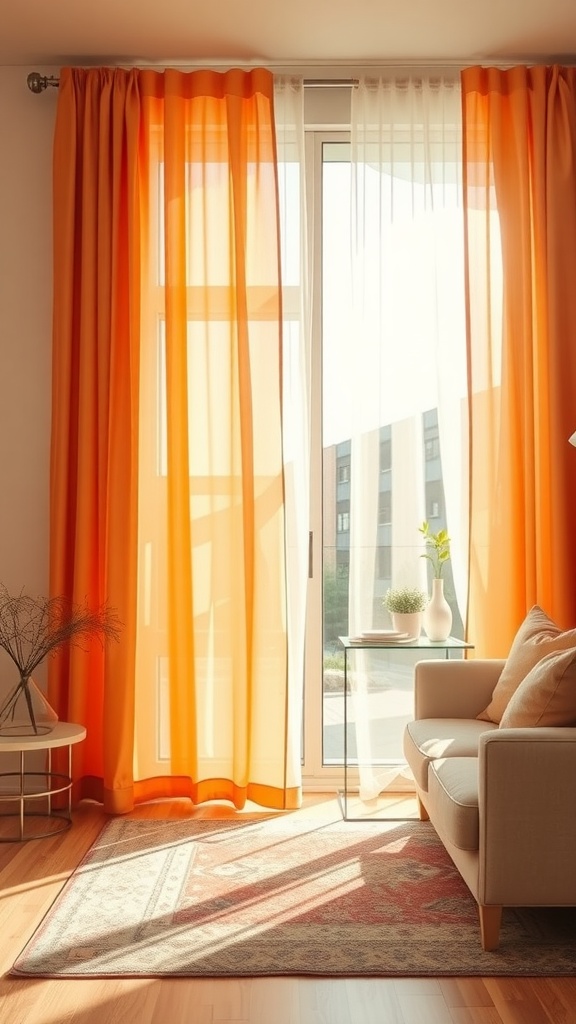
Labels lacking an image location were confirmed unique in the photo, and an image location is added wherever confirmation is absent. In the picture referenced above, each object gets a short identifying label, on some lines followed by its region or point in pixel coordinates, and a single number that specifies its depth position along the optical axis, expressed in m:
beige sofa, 2.67
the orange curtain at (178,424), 4.20
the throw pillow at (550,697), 2.85
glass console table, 4.03
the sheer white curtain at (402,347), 4.34
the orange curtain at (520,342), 4.21
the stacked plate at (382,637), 4.11
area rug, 2.67
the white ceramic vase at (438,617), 4.14
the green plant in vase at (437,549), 4.14
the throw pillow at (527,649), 3.43
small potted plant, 4.17
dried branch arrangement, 3.93
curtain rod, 4.27
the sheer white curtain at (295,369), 4.27
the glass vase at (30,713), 3.86
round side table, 3.74
